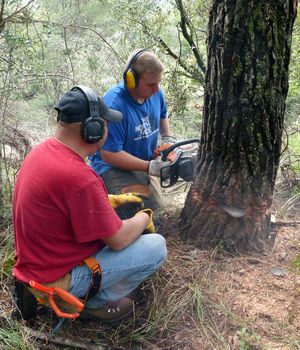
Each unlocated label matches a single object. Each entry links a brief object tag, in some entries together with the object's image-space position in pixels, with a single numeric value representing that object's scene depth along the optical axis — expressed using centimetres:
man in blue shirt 289
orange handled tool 203
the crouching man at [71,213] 188
